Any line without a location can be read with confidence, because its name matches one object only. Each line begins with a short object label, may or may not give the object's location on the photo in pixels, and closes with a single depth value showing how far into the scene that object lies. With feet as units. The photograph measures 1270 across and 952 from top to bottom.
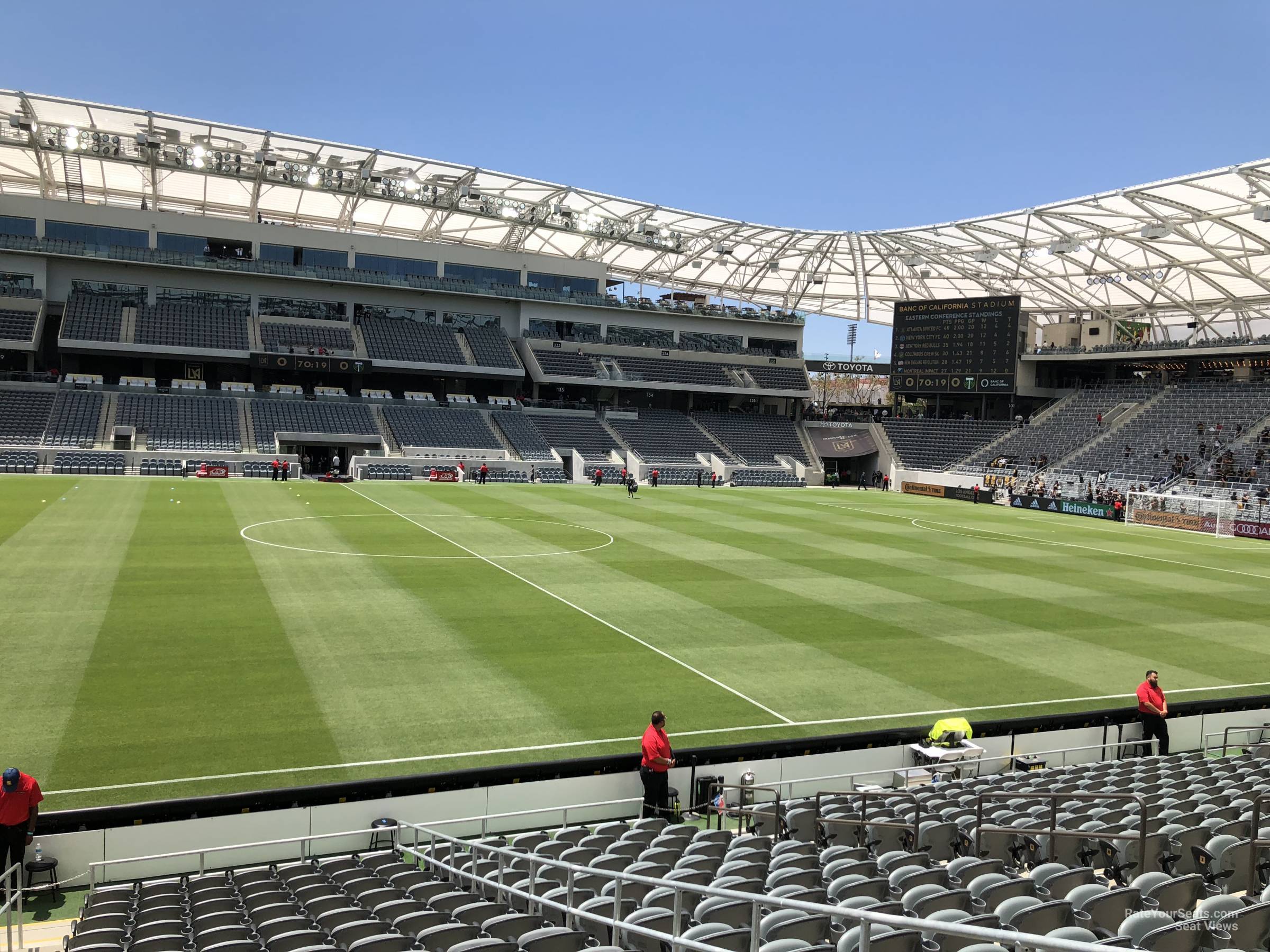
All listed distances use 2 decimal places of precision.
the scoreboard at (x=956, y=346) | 211.61
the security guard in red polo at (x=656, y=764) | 38.14
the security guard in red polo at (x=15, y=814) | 30.68
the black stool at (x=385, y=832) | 34.73
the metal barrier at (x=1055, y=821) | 25.13
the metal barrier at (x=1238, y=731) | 48.78
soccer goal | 150.92
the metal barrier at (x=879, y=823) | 30.86
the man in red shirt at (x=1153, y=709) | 46.37
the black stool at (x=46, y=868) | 31.19
